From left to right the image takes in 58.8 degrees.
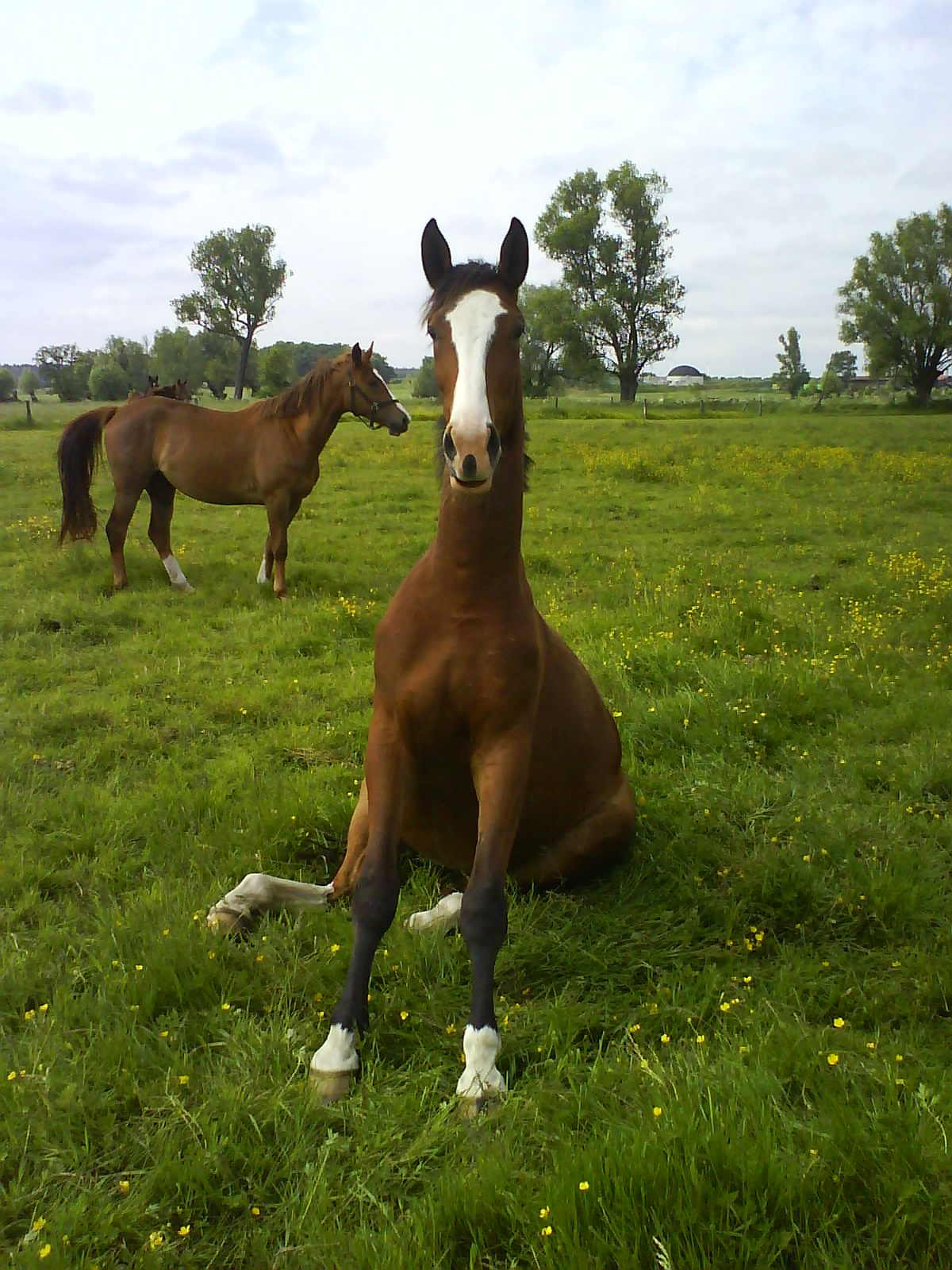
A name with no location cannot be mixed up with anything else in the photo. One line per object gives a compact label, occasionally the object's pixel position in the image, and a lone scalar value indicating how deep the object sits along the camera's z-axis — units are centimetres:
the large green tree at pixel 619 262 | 5138
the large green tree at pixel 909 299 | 4691
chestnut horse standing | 945
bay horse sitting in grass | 248
